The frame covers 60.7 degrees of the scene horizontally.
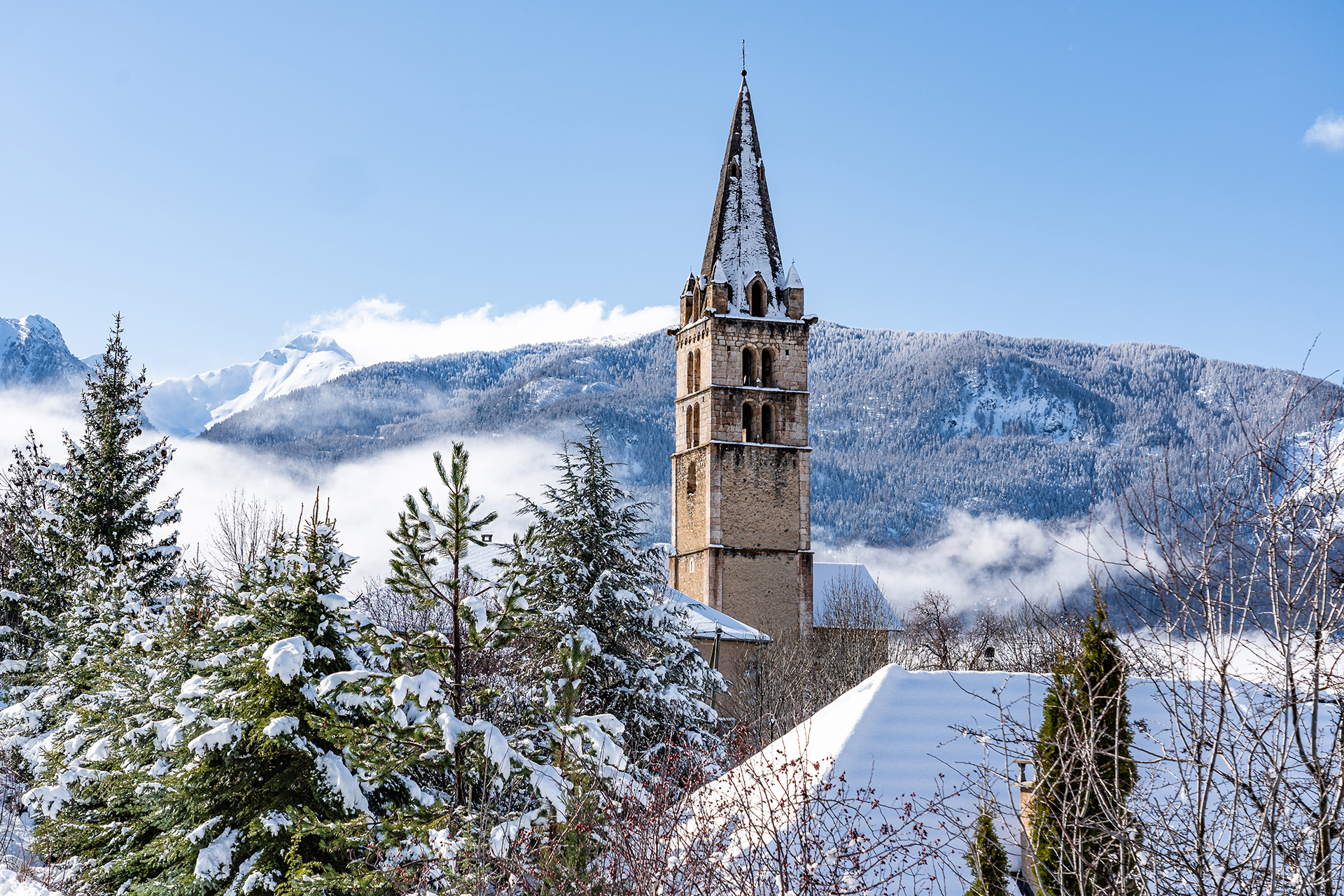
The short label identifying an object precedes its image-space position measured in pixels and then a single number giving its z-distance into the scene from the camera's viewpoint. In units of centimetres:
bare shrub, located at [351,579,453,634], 4372
